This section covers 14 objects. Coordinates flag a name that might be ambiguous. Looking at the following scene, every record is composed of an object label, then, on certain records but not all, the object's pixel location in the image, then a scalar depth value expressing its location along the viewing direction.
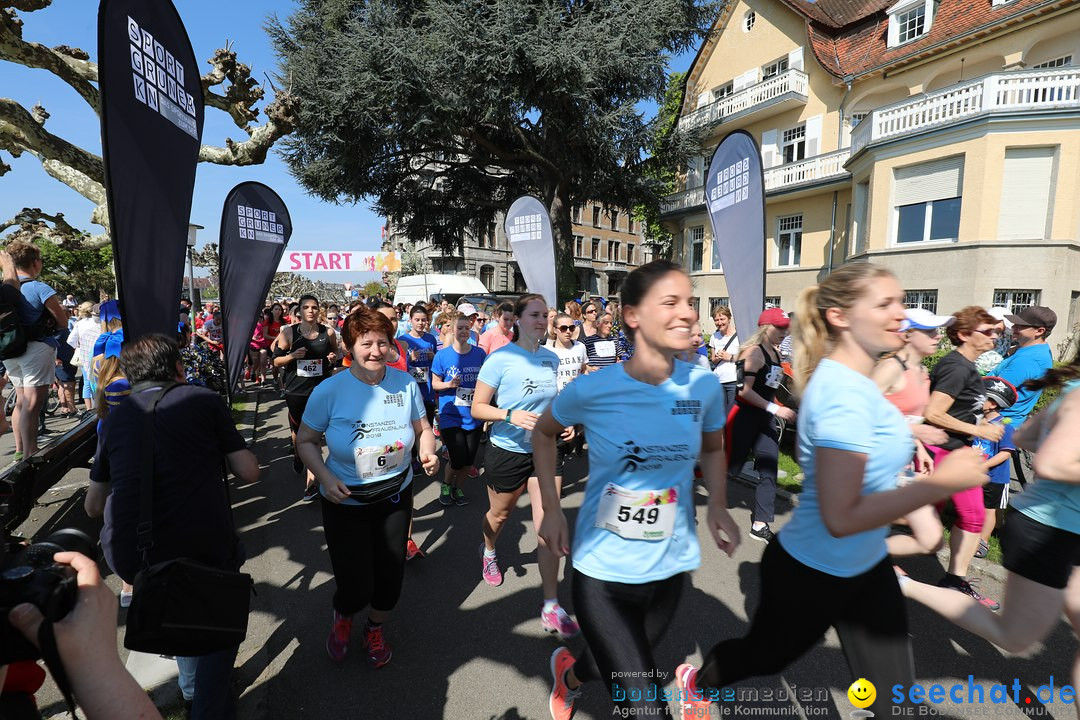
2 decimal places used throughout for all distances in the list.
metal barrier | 3.44
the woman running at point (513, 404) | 3.44
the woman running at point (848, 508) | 1.74
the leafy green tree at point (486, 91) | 15.33
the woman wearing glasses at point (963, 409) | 3.27
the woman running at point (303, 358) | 5.53
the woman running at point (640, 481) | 1.93
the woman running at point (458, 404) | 4.71
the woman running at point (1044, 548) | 1.91
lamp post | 8.88
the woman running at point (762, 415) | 4.45
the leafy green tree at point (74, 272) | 30.41
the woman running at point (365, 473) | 2.70
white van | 24.45
